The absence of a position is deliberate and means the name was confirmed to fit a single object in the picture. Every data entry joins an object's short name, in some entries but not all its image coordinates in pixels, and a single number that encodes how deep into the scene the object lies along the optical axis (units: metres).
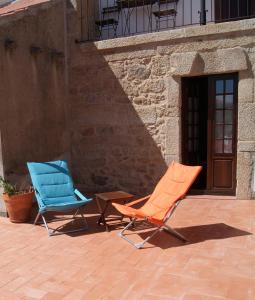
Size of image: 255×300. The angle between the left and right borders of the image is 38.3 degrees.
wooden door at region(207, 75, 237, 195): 6.23
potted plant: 5.04
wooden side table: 4.75
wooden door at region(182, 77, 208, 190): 6.64
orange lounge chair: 4.13
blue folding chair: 4.74
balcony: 7.23
